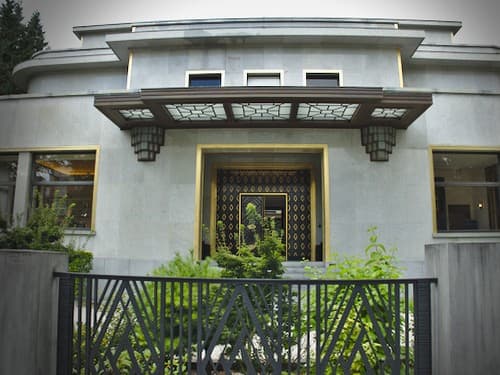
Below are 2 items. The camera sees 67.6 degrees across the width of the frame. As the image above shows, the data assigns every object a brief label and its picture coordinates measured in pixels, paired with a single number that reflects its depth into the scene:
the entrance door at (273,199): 12.62
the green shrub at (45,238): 7.66
